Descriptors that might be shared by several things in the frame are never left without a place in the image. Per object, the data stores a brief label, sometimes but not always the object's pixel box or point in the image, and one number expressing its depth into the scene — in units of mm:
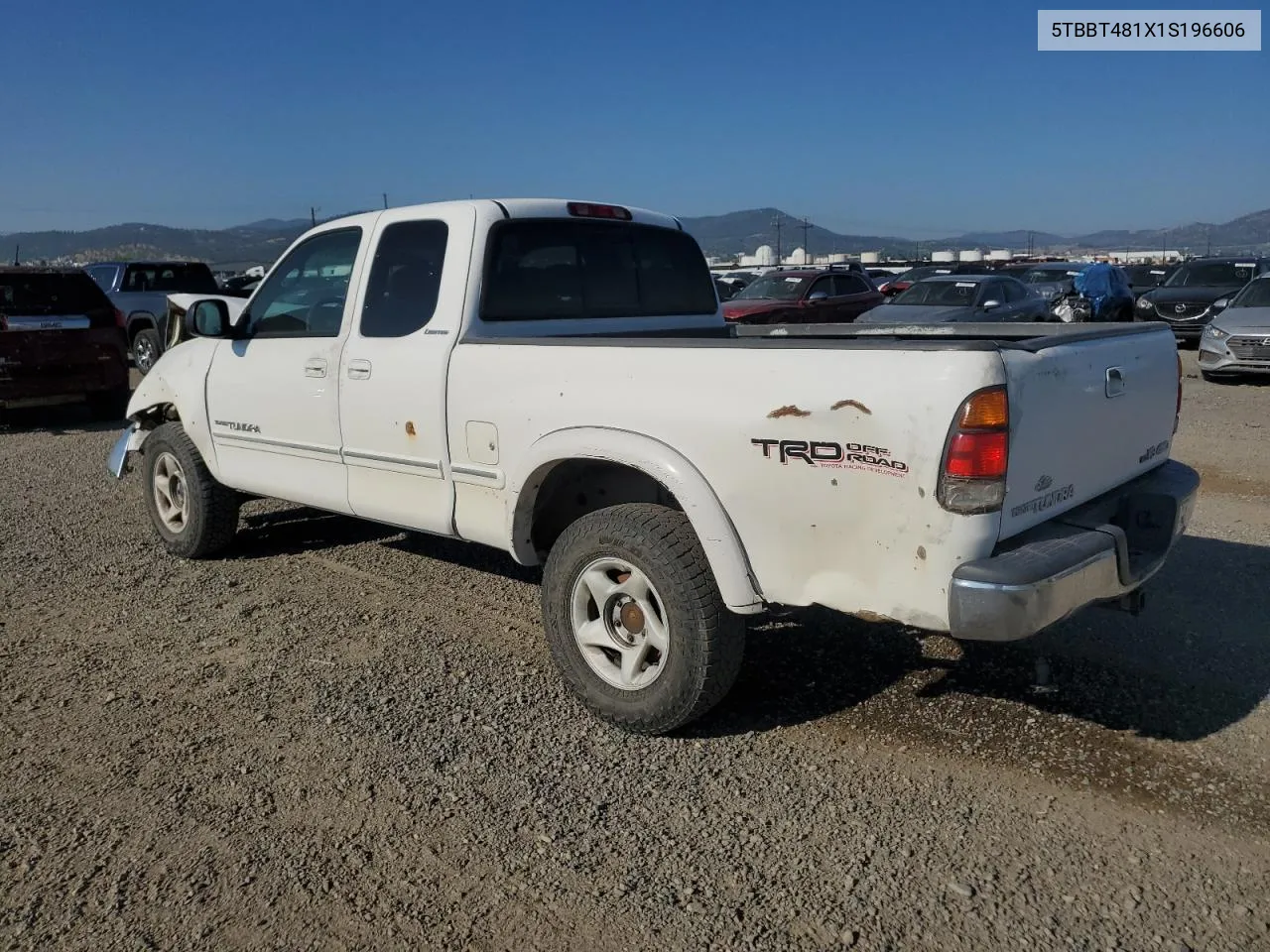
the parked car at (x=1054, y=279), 21547
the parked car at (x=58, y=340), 11117
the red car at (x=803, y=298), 18500
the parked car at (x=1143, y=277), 31941
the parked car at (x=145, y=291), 16719
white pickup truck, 3031
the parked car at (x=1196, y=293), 18438
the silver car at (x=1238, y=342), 13367
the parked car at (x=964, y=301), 15513
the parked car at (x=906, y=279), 26547
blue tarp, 20359
